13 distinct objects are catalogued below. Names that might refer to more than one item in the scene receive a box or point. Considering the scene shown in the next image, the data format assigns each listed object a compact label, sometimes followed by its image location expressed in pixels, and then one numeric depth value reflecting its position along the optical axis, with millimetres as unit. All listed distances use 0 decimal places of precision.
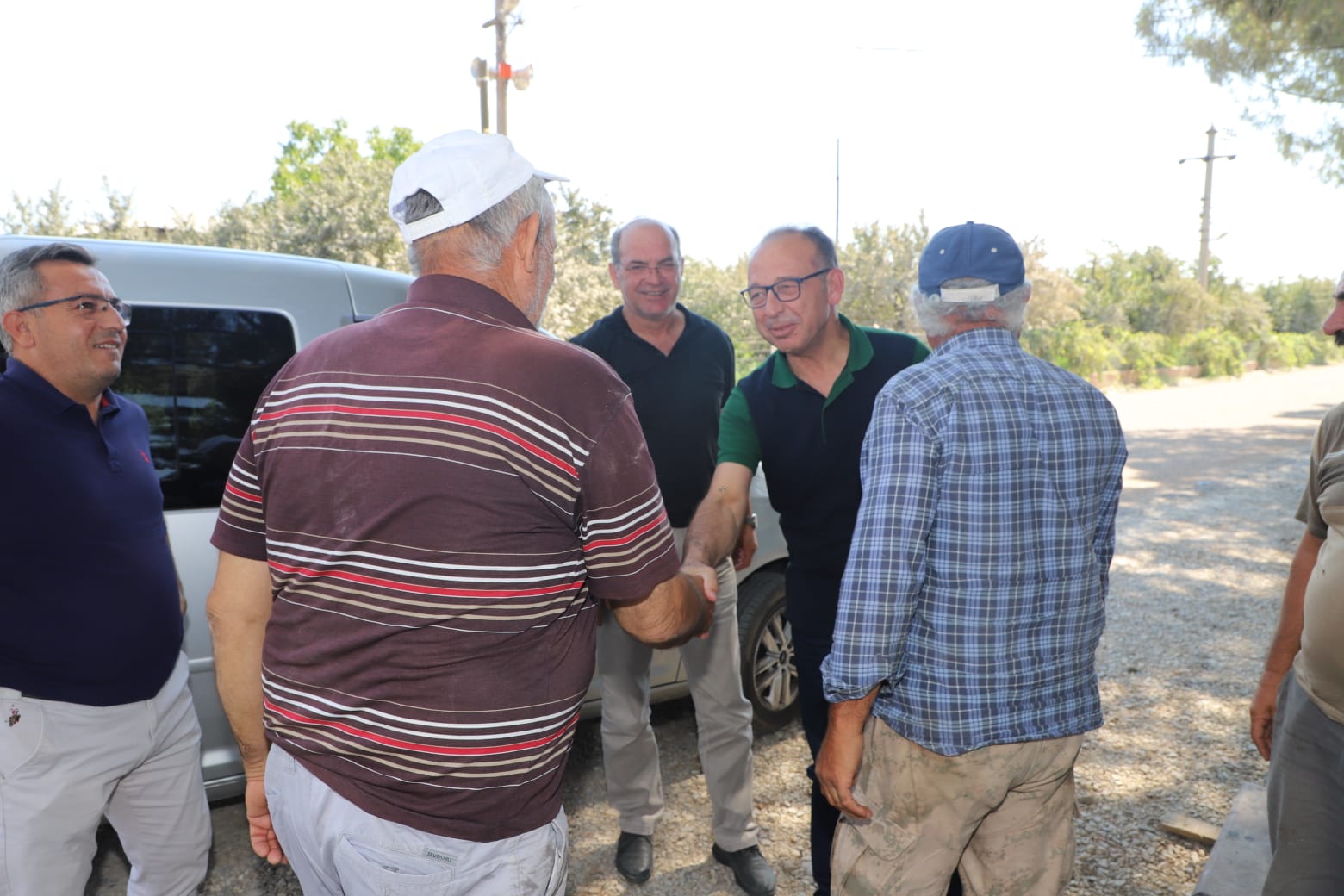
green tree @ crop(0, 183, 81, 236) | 21172
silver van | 2928
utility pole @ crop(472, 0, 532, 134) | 14367
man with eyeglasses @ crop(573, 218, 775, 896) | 3393
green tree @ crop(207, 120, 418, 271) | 21844
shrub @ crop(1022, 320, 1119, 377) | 26062
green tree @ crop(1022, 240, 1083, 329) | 29531
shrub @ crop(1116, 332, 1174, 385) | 28062
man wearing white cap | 1370
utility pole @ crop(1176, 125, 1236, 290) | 38125
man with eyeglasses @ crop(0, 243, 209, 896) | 2180
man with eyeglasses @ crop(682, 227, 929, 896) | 2699
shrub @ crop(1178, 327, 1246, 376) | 31891
